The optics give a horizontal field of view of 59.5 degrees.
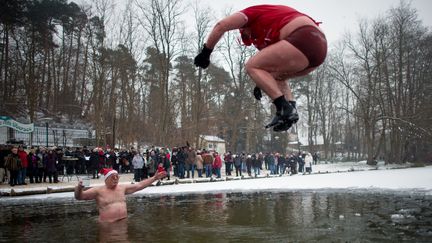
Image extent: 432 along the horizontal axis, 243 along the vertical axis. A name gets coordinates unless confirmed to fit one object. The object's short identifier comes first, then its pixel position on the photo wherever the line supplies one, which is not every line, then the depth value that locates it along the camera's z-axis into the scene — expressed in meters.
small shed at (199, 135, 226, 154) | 59.53
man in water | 6.71
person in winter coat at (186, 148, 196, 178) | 21.75
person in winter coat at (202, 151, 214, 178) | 22.39
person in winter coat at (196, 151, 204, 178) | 22.20
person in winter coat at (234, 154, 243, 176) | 25.39
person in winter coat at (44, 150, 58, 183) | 16.94
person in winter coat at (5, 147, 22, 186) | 14.75
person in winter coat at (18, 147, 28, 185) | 15.57
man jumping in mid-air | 2.80
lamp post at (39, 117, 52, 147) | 31.34
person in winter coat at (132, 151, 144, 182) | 18.44
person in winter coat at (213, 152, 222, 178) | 22.75
